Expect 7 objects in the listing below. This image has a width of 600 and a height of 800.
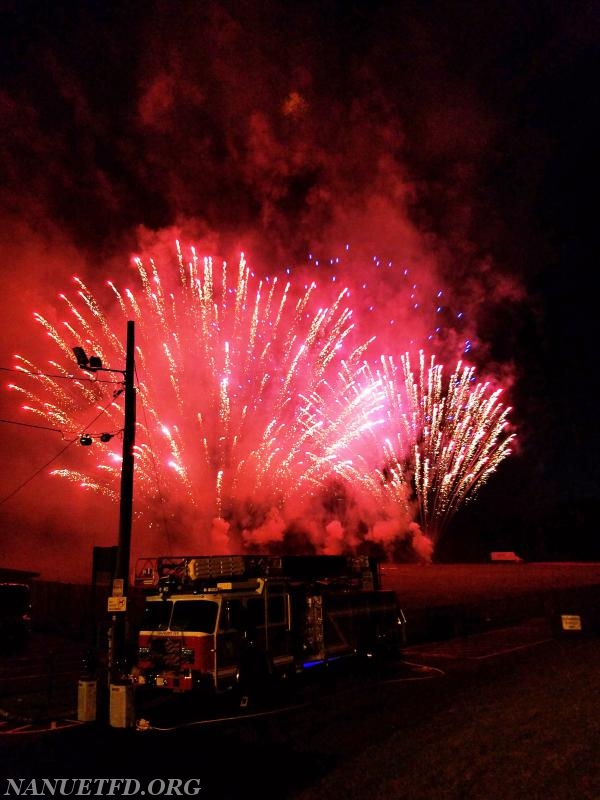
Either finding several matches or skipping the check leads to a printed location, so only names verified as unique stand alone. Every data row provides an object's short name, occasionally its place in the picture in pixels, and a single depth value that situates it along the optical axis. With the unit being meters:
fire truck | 12.84
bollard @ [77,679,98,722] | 12.16
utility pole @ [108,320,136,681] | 13.62
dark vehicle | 21.81
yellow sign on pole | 13.56
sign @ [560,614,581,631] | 22.17
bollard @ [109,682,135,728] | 11.62
